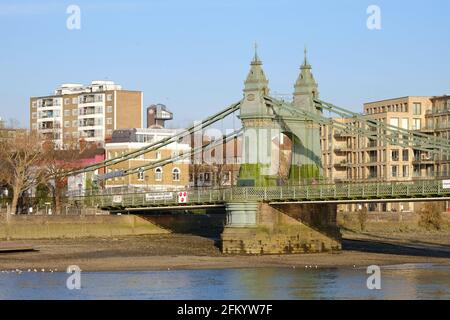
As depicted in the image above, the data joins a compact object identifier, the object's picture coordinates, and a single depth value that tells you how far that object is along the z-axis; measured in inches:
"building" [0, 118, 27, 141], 5036.9
